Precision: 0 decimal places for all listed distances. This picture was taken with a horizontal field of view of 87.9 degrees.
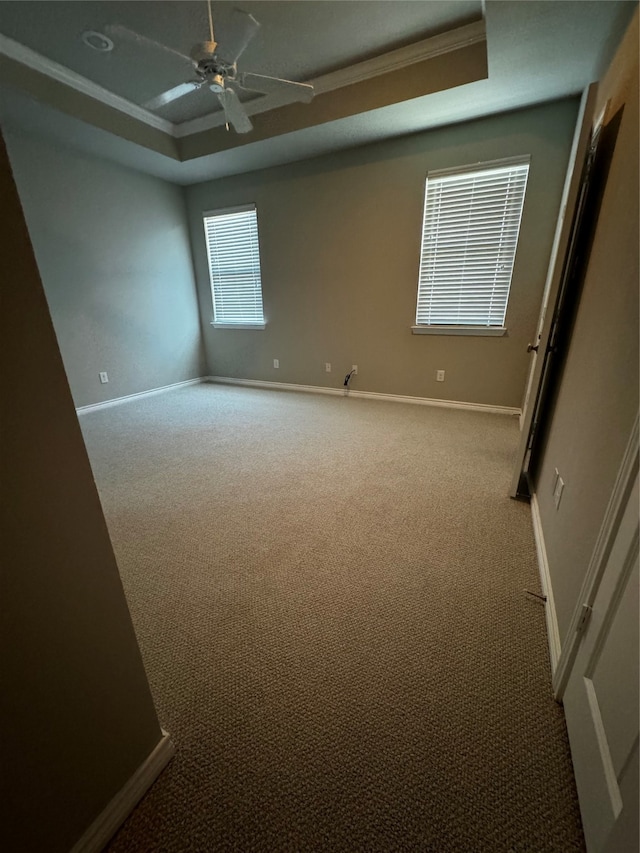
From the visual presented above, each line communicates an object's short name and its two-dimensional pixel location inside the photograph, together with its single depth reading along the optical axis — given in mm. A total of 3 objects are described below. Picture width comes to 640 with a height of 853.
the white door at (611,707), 625
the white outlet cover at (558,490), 1472
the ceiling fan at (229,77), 1783
